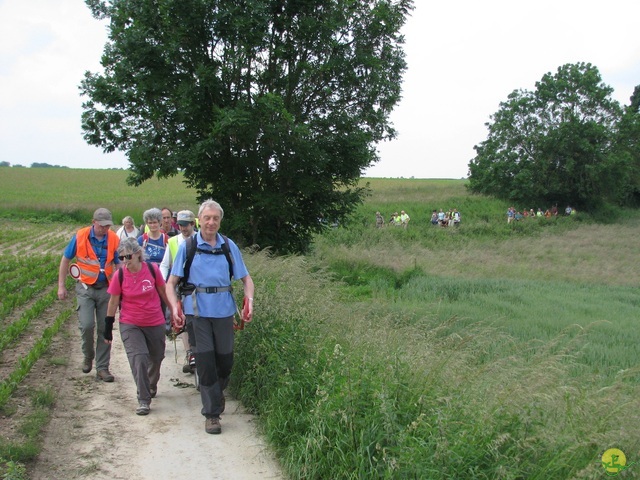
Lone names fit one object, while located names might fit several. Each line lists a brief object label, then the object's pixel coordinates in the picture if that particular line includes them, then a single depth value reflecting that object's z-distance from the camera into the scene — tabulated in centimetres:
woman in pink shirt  637
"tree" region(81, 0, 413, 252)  1595
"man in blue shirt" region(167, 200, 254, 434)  574
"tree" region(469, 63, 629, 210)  5159
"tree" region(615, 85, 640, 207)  5266
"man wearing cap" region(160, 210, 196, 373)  739
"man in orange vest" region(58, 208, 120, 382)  730
